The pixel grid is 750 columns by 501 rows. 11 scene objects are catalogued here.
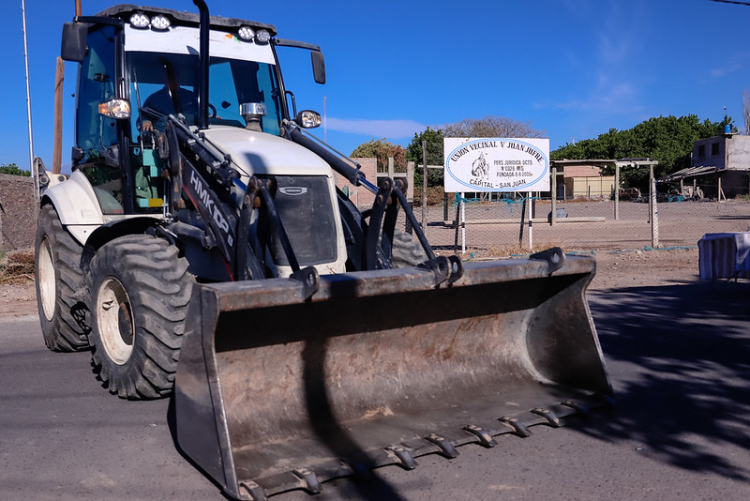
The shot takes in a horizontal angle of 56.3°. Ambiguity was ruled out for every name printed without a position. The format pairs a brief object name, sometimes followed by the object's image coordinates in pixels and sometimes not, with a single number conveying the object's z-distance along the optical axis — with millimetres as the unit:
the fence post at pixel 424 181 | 14026
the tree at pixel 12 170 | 50694
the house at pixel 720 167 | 50844
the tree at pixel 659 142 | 62562
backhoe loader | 3902
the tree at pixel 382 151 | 58625
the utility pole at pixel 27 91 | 25859
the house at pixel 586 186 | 57750
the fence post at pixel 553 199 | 16247
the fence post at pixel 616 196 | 18259
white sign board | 15281
